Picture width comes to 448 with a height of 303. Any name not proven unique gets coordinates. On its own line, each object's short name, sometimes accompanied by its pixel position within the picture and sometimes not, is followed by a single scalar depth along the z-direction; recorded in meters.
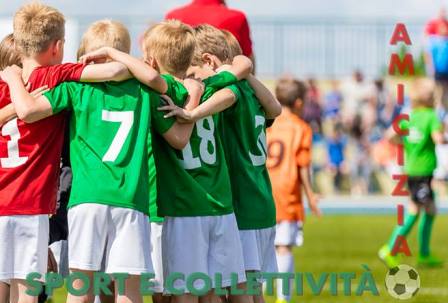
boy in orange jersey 17.77
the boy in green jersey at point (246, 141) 12.71
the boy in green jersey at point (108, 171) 11.43
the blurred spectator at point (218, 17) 14.48
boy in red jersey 11.90
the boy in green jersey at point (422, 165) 24.92
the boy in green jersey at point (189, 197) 11.98
